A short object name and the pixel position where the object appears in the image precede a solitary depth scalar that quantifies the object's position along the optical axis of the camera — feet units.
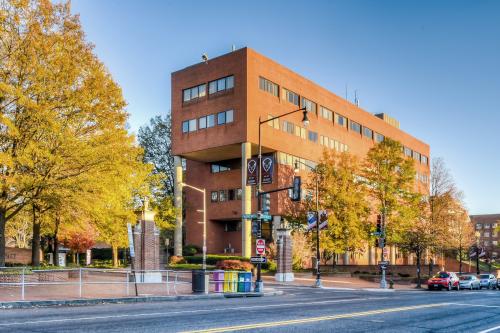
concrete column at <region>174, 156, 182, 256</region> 190.49
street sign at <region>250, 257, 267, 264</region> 88.35
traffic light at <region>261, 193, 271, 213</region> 93.05
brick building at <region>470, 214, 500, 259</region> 570.50
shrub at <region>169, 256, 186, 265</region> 177.68
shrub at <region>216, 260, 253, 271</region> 131.75
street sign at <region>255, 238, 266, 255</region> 88.74
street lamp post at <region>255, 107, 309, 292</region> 89.30
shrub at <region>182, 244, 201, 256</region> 197.36
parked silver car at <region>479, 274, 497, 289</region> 161.89
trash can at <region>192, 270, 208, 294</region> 83.46
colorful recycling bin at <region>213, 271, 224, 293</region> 86.79
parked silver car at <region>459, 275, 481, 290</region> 147.43
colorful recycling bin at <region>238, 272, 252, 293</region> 88.84
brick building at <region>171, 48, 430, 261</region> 179.01
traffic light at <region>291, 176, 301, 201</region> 85.81
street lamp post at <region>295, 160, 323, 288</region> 121.70
